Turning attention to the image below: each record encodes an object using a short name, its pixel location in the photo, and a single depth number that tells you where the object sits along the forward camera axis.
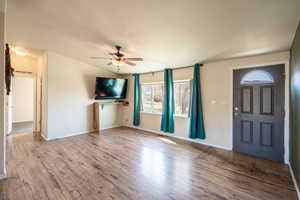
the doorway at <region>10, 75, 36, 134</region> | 6.57
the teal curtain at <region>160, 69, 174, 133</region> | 4.68
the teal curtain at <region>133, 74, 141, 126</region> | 5.78
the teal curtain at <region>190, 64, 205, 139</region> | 3.98
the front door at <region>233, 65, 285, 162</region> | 2.95
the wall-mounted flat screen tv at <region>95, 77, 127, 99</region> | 5.18
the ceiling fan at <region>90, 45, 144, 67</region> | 3.30
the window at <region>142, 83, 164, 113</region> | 5.31
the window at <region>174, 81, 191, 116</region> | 4.49
